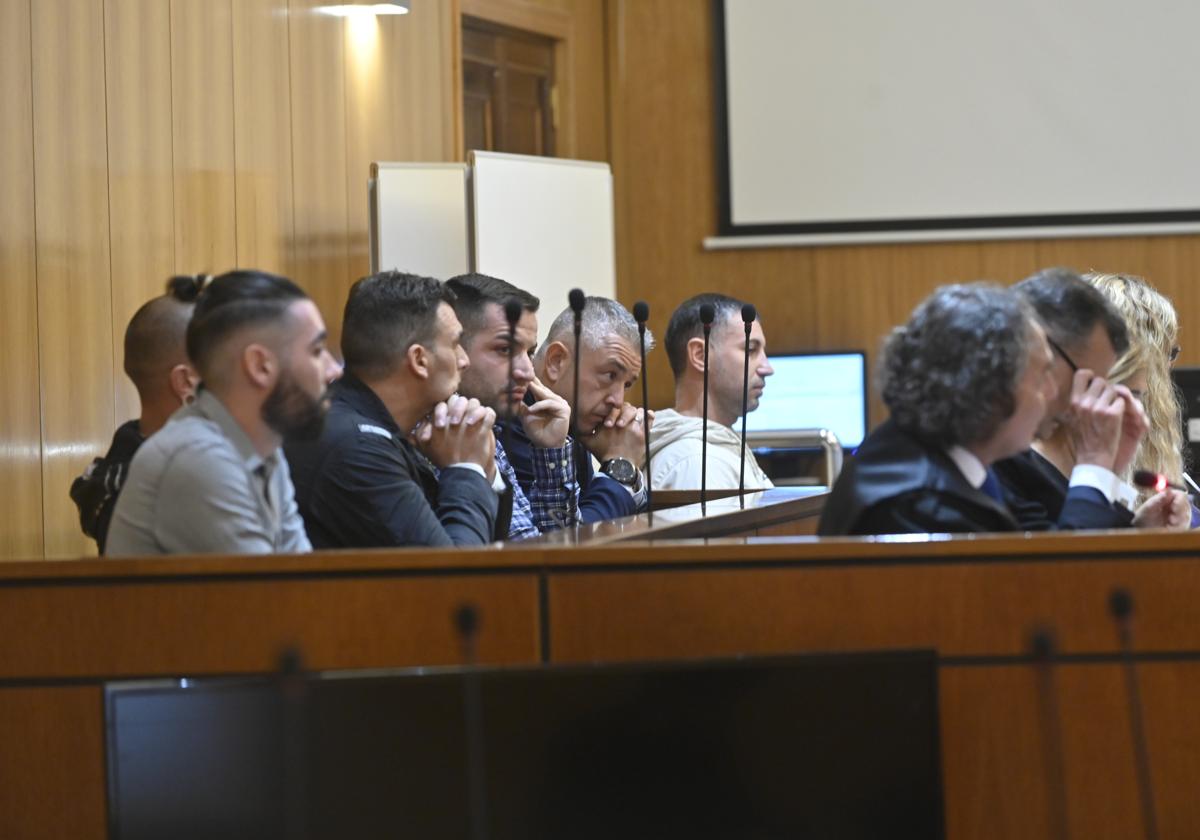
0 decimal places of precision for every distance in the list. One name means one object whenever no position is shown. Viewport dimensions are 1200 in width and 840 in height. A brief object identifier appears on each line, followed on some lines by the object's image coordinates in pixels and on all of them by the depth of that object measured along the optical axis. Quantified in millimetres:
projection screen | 14758
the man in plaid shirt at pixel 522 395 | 7953
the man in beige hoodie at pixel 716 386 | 8609
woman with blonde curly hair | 7012
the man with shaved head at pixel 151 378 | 6531
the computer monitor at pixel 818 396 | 14047
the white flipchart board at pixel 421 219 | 11687
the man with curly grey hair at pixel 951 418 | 4754
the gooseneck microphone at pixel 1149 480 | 5584
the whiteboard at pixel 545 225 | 12164
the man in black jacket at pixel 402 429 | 5973
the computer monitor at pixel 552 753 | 3672
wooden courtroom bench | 4152
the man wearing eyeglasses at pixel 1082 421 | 5531
